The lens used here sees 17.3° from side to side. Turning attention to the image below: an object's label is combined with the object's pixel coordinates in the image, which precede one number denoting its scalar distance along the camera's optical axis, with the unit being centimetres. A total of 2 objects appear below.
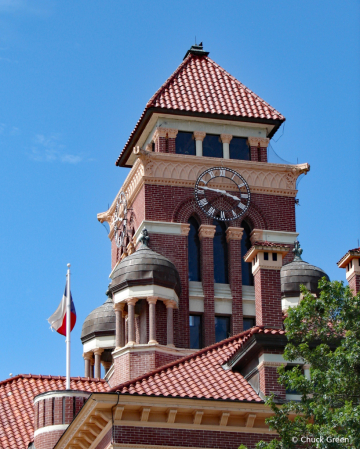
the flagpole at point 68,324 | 3850
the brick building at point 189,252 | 3856
